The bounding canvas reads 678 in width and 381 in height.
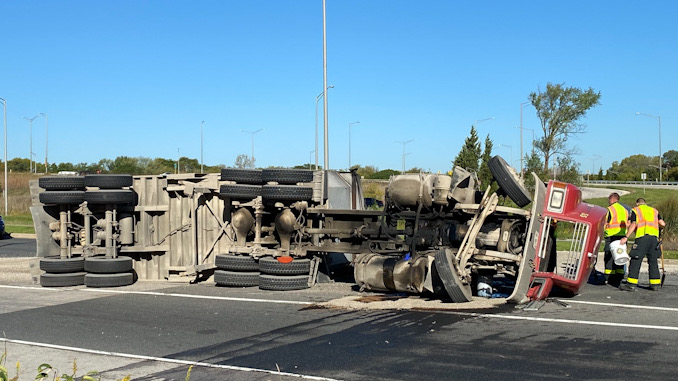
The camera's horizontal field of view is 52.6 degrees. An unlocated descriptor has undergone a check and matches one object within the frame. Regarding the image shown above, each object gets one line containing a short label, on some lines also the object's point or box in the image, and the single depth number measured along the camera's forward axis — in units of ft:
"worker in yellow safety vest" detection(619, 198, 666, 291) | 39.17
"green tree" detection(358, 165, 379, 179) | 242.21
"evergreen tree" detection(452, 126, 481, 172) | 120.78
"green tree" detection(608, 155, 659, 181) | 309.38
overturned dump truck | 34.58
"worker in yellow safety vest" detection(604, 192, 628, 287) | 42.22
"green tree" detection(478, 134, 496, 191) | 110.42
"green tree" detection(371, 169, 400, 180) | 237.94
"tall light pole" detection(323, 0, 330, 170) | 81.64
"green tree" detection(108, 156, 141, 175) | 188.83
